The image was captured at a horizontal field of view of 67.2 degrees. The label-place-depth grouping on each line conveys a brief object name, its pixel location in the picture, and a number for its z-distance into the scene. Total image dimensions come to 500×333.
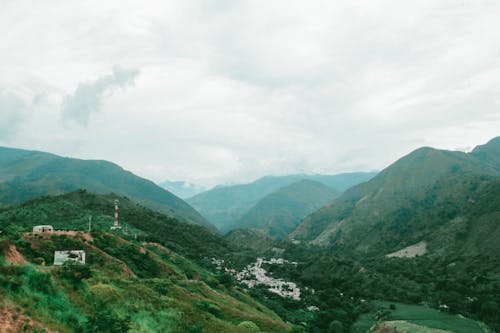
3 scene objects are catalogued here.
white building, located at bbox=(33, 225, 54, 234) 69.81
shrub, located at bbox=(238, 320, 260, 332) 47.45
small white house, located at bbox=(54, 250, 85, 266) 56.50
